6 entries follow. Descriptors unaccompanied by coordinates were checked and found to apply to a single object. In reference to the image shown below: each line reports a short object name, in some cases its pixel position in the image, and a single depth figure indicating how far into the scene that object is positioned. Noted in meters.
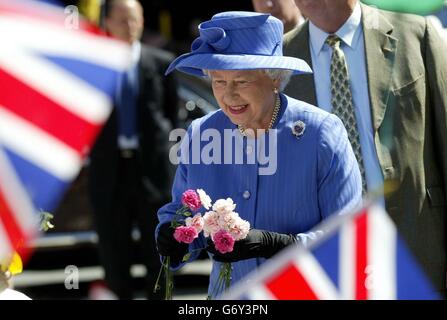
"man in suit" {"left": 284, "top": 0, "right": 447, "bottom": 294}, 9.06
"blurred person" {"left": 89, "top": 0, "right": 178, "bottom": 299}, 13.77
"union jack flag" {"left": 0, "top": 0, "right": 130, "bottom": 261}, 5.37
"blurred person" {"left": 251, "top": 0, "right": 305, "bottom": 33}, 10.84
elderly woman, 7.48
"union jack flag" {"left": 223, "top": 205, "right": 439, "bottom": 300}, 4.66
